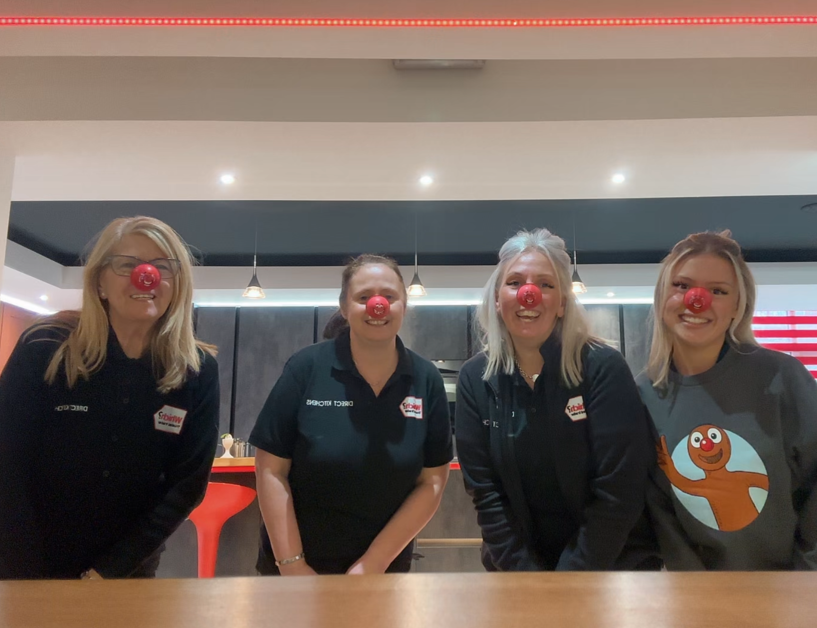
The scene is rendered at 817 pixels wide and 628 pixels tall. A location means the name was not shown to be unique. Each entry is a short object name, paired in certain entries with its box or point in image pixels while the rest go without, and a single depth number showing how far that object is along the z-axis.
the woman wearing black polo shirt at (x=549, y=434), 1.45
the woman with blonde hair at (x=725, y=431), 1.37
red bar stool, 2.96
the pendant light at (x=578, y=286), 5.41
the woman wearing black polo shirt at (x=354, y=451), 1.55
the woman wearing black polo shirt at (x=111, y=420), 1.37
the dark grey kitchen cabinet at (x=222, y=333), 6.98
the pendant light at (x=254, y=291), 5.63
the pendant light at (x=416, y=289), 5.58
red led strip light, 2.79
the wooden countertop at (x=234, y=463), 3.22
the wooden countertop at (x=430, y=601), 0.53
